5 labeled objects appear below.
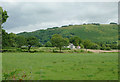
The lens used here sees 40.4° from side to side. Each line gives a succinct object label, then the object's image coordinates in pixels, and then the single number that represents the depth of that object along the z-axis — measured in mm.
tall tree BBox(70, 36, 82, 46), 134200
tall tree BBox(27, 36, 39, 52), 78688
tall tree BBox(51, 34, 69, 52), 77938
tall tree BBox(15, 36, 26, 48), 84625
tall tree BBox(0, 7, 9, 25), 46656
